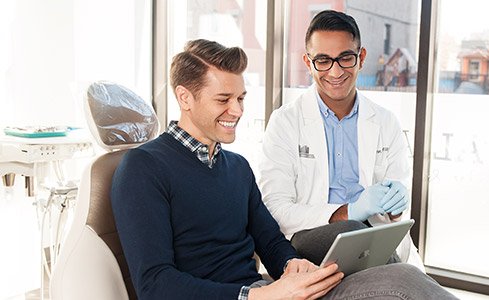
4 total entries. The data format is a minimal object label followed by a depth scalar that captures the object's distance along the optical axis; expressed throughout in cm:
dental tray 260
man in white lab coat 180
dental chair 136
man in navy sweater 128
